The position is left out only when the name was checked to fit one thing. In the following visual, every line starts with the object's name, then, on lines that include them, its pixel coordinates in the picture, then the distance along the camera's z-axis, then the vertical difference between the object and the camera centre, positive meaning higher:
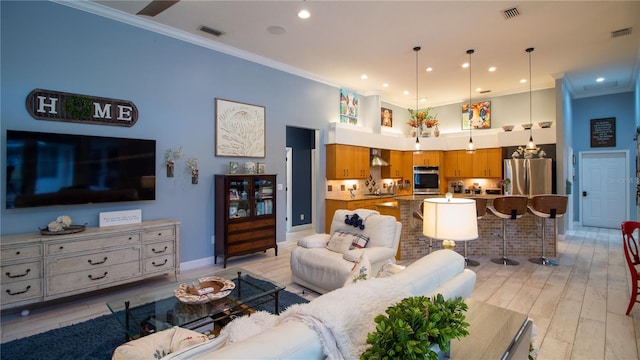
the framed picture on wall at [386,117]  8.27 +1.73
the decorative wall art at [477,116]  8.00 +1.70
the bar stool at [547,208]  4.71 -0.44
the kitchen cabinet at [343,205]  6.44 -0.53
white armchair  3.35 -0.85
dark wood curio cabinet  4.73 -0.55
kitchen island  4.96 -0.99
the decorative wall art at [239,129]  4.94 +0.87
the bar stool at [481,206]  4.59 -0.40
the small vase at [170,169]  4.36 +0.17
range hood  7.70 +0.53
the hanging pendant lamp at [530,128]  5.10 +1.14
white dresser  2.97 -0.85
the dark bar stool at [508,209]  4.73 -0.46
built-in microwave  8.27 +0.00
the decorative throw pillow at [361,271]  2.01 -0.62
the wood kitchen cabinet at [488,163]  7.37 +0.41
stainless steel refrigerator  6.43 +0.09
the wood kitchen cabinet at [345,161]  6.64 +0.42
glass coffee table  2.29 -1.02
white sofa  0.97 -0.52
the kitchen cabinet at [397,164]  8.10 +0.42
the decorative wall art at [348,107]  7.03 +1.73
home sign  3.43 +0.88
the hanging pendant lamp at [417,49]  4.97 +2.15
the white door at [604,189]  7.39 -0.24
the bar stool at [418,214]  4.59 -0.51
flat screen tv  3.24 +0.14
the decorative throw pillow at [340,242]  3.63 -0.75
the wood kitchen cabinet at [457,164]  7.91 +0.42
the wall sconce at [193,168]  4.59 +0.19
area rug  2.46 -1.38
